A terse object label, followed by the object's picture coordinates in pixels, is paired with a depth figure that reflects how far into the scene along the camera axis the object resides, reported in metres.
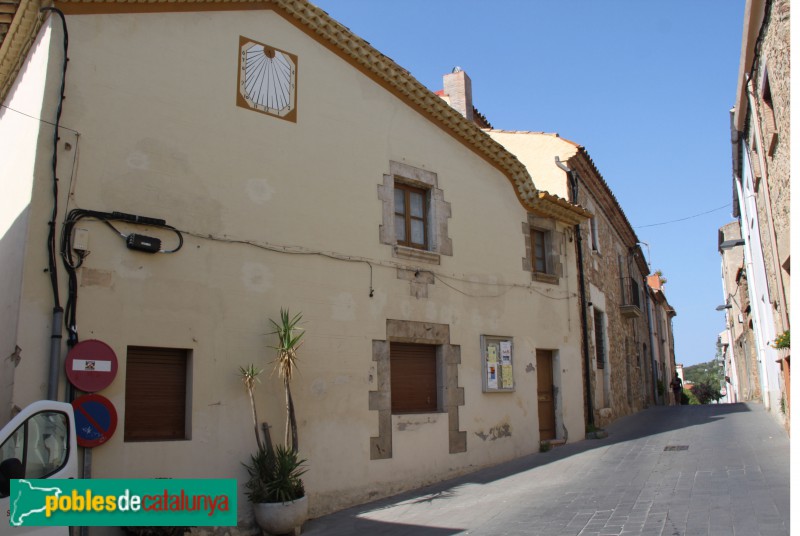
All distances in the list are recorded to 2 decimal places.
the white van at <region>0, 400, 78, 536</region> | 4.64
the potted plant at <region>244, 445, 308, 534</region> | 7.43
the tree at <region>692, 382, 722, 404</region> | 48.50
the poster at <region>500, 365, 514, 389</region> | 11.54
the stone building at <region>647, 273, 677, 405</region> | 29.00
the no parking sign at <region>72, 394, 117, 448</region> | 6.64
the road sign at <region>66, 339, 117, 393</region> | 6.71
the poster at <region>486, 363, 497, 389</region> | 11.23
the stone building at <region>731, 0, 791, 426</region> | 7.68
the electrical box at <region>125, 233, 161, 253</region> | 7.41
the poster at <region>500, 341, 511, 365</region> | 11.65
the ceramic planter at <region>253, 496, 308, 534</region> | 7.41
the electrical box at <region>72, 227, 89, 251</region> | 7.06
